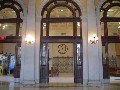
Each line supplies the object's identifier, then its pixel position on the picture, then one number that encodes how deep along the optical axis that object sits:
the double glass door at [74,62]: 7.14
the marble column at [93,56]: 6.90
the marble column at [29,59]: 6.95
